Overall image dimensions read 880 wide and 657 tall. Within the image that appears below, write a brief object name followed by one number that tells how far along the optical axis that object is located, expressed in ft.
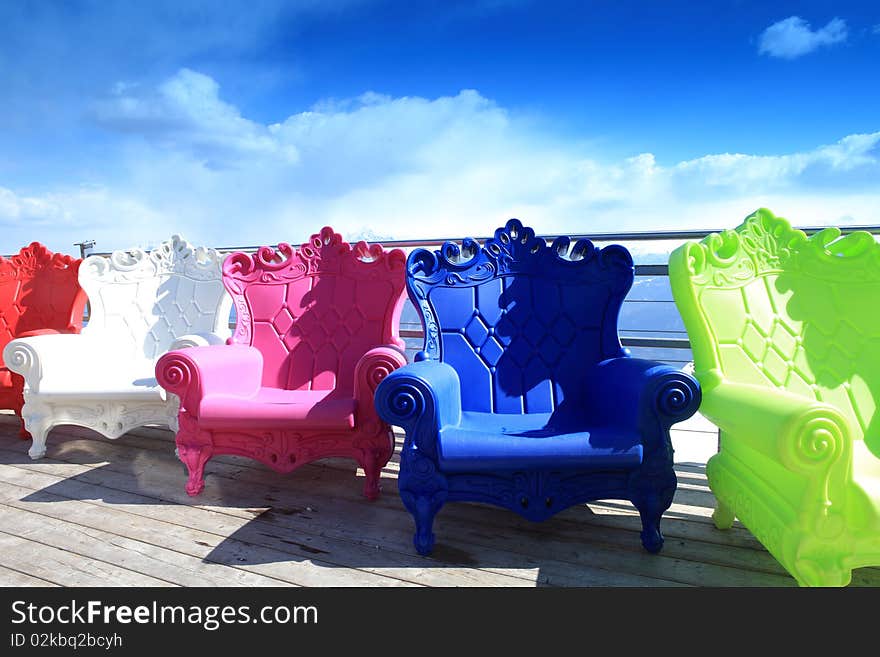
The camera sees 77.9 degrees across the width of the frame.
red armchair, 11.71
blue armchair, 5.93
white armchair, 9.33
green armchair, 4.59
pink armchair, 7.52
